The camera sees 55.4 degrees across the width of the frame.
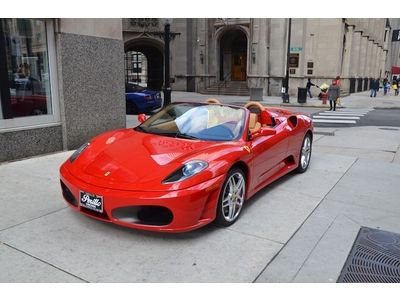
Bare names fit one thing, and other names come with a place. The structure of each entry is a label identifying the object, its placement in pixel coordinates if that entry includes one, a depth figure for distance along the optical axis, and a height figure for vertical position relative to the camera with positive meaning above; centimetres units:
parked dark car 1434 -108
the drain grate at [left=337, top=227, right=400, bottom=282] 309 -161
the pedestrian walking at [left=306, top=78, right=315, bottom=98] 2604 -85
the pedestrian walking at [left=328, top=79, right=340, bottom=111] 1817 -91
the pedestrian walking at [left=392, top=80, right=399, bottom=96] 3429 -133
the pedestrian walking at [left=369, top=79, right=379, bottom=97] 3058 -113
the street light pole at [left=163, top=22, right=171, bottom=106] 1018 -7
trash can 2269 -132
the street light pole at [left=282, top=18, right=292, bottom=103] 2312 -130
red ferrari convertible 333 -92
